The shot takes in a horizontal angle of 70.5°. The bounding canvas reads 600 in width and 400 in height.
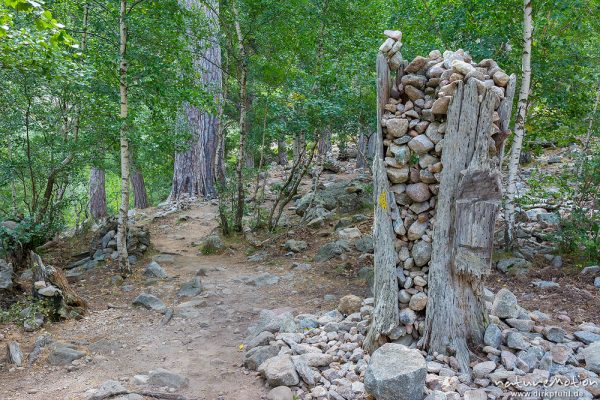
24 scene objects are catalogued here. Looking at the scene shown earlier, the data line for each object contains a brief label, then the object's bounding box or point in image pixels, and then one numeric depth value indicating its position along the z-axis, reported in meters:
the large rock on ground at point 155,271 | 7.98
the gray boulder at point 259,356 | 4.56
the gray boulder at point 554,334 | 4.20
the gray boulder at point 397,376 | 3.46
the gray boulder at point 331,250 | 8.37
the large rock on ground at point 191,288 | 7.09
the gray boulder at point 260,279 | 7.55
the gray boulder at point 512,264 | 6.61
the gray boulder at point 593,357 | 3.71
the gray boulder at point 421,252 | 4.25
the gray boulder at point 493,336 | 4.04
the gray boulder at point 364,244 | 8.30
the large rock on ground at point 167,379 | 4.23
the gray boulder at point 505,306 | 4.46
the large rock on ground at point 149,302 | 6.53
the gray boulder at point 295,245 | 9.13
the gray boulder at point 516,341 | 3.97
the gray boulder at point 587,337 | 4.20
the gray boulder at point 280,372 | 4.01
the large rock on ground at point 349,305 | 5.43
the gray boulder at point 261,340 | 4.95
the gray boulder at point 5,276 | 6.35
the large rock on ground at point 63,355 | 4.63
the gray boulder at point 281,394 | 3.86
